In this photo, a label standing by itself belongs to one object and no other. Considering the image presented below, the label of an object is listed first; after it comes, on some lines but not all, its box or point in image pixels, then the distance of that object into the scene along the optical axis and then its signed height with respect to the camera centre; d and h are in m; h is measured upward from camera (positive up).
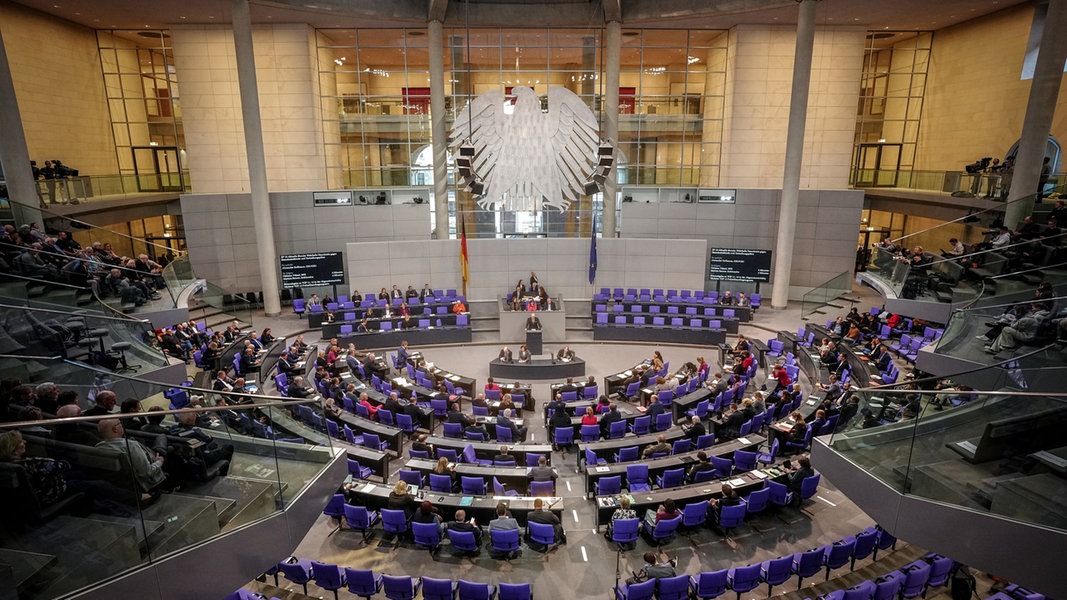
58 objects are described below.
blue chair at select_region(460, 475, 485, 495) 9.88 -5.07
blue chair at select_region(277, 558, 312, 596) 7.80 -5.18
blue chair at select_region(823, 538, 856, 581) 8.06 -5.08
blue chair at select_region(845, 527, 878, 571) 8.20 -5.03
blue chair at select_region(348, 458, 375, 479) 10.52 -5.10
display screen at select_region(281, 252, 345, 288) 21.81 -3.04
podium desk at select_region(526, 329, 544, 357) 18.15 -4.79
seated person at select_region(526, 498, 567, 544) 8.84 -5.03
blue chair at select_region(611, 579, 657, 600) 7.35 -5.12
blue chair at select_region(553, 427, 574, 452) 12.08 -5.15
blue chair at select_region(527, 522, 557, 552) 8.67 -5.19
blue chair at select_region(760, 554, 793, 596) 7.81 -5.17
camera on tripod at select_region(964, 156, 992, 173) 19.67 +0.89
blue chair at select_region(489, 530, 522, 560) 8.47 -5.15
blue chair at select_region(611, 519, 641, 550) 8.75 -5.17
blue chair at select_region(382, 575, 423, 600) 7.53 -5.19
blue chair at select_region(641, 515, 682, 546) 8.77 -5.26
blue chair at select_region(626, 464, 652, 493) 10.15 -5.11
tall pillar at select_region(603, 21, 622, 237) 21.97 +4.29
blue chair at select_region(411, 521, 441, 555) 8.59 -5.14
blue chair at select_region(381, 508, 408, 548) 8.84 -5.11
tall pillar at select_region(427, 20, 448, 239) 21.91 +2.28
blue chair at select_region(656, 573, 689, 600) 7.44 -5.12
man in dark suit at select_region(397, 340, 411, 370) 16.48 -4.76
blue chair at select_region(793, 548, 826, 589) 7.93 -5.14
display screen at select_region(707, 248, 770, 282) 22.70 -2.91
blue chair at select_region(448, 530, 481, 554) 8.57 -5.21
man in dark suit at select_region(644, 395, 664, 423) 12.84 -4.87
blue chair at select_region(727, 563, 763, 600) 7.63 -5.14
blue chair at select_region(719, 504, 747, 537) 9.05 -5.12
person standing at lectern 18.50 -4.27
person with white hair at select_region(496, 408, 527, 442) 12.37 -5.11
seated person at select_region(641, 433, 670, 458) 10.97 -4.91
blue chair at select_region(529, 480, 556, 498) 9.84 -5.10
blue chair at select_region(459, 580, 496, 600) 7.47 -5.18
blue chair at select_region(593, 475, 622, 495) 10.01 -5.14
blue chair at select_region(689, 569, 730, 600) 7.57 -5.20
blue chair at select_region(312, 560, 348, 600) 7.61 -5.13
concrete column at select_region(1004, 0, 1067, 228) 14.88 +2.09
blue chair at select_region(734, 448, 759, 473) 10.86 -5.09
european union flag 21.42 -2.48
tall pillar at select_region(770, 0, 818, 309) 19.77 +1.28
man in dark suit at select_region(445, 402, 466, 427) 12.38 -4.88
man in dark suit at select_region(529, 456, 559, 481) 9.98 -4.90
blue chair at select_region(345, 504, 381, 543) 9.11 -5.19
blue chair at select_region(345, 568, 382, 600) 7.61 -5.19
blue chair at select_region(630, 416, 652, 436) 12.57 -5.14
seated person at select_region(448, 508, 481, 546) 8.53 -5.02
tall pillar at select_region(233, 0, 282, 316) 19.05 +1.17
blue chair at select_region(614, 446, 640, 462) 10.96 -5.03
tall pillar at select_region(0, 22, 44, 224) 14.63 +0.90
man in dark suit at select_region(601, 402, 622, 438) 12.46 -4.94
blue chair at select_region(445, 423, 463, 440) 12.36 -5.13
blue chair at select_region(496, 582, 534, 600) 7.39 -5.14
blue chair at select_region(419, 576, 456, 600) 7.45 -5.16
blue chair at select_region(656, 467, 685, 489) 10.02 -5.01
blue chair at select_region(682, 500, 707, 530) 9.08 -5.10
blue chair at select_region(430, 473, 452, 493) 9.84 -5.02
